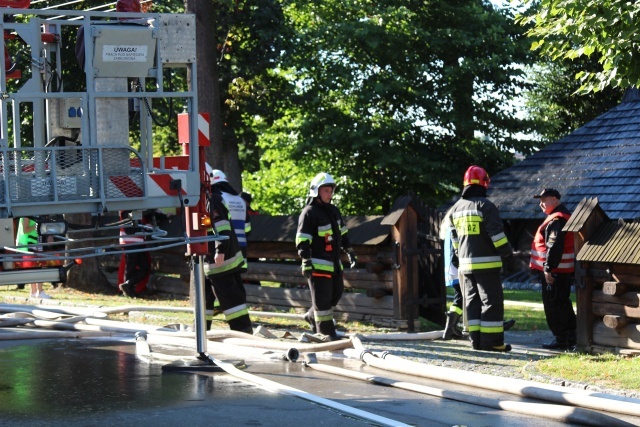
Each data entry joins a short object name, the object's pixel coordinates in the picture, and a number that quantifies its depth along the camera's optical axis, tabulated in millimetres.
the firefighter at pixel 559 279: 11719
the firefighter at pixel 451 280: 12508
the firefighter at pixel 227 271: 12148
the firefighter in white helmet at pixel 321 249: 12406
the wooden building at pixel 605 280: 10695
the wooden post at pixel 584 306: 11203
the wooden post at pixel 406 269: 13570
